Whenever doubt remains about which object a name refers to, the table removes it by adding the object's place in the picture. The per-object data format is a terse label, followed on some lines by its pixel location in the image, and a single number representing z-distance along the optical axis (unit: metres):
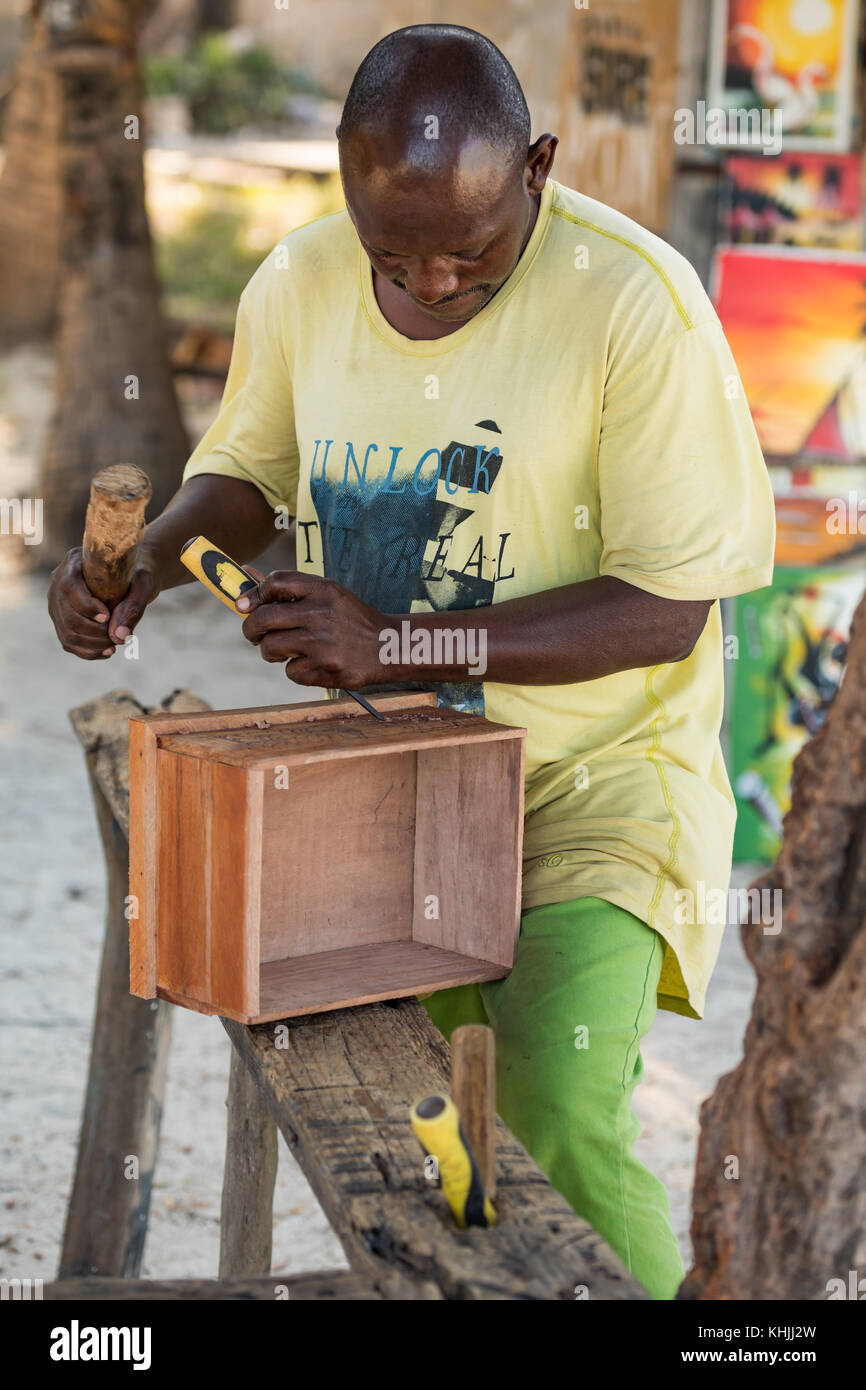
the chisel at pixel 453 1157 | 2.91
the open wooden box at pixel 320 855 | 3.19
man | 3.25
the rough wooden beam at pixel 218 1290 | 2.92
